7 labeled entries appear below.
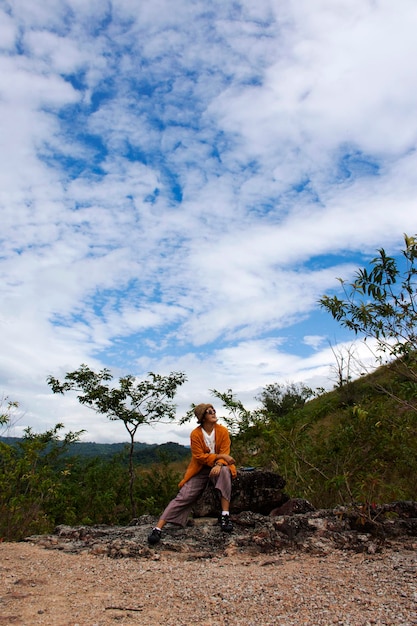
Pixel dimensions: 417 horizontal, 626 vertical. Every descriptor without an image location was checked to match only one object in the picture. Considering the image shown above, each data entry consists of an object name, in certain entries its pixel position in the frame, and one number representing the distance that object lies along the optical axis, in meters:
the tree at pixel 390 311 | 5.58
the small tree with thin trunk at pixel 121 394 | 10.55
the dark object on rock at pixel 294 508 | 6.42
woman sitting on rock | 6.17
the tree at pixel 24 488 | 7.08
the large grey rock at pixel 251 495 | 6.84
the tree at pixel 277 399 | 18.35
